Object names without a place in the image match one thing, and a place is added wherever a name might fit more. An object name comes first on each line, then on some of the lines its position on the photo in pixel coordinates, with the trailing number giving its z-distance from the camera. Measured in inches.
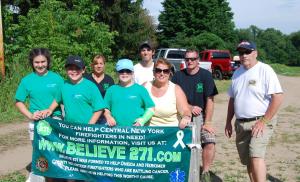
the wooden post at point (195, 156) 193.5
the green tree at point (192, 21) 2144.4
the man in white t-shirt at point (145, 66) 260.8
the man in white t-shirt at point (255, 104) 203.3
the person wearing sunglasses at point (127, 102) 200.5
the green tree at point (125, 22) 1350.9
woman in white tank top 208.5
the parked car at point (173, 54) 1035.9
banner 197.0
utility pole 574.5
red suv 1155.3
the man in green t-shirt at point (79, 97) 203.3
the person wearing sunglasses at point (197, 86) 240.8
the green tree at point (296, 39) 4324.1
